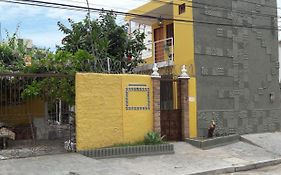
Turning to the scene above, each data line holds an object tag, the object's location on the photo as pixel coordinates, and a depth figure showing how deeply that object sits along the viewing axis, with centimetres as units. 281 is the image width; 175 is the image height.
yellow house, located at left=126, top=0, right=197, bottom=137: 1579
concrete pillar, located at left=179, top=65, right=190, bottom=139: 1514
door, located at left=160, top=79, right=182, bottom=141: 1496
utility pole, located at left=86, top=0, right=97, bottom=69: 1585
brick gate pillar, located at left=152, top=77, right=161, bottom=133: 1399
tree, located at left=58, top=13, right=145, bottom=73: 1755
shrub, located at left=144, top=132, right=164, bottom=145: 1335
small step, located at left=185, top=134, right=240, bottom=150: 1436
